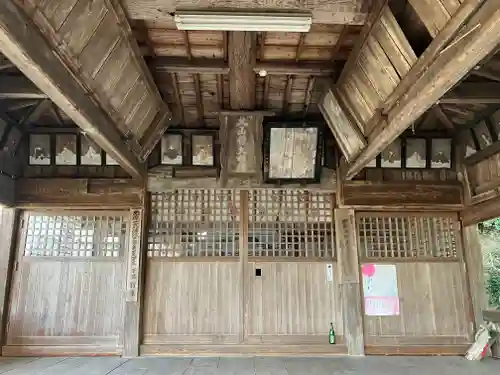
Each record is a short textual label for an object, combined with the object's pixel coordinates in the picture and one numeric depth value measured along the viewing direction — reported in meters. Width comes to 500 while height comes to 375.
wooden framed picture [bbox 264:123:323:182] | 5.08
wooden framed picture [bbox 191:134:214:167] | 5.55
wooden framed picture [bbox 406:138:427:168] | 5.53
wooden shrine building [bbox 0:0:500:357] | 4.95
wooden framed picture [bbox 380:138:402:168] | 5.53
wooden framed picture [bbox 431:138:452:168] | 5.55
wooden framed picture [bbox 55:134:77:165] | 5.42
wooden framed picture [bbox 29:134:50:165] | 5.41
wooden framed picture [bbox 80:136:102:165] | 5.42
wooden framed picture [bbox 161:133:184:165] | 5.54
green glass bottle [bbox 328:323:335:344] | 5.13
